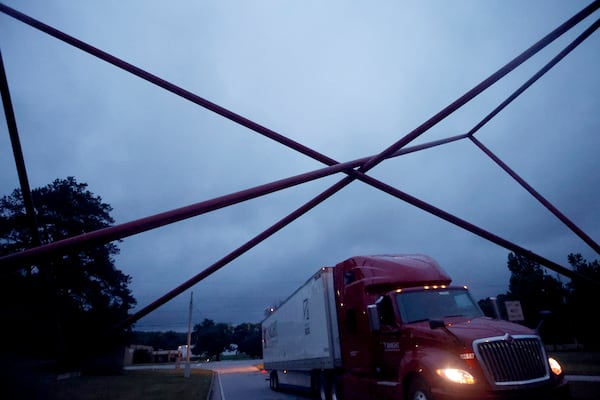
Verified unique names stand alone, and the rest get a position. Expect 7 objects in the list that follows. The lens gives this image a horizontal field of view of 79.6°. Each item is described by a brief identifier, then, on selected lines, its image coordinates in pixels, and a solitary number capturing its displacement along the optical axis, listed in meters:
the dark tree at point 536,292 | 44.94
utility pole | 29.58
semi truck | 6.19
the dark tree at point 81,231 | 30.55
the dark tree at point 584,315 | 40.38
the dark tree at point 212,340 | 128.88
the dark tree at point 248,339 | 119.25
